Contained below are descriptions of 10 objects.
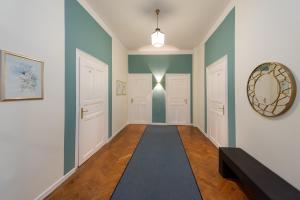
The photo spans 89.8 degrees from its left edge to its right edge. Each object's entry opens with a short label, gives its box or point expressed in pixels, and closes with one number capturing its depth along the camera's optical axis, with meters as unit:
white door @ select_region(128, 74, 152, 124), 6.30
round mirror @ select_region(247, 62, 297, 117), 1.58
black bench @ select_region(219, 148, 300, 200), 1.41
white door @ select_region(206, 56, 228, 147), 3.22
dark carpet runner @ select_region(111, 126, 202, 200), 1.96
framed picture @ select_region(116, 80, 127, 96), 5.03
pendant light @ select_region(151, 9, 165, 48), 3.17
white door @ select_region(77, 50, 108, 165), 2.79
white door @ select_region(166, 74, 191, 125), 6.16
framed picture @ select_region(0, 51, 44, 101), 1.45
